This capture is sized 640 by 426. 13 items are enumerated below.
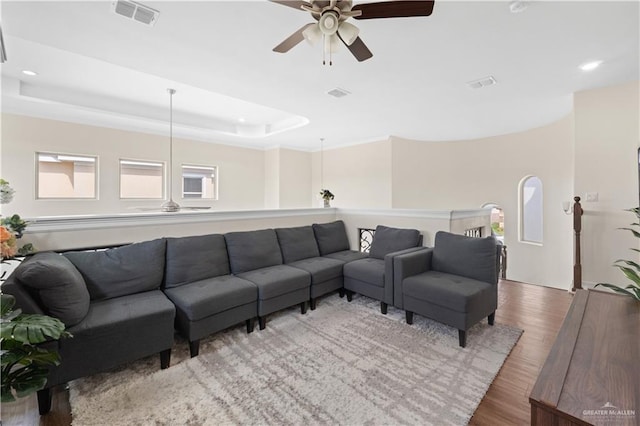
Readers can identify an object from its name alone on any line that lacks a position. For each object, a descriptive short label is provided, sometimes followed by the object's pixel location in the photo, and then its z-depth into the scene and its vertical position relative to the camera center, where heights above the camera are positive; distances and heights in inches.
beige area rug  66.6 -49.1
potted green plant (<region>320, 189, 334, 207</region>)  195.2 +10.7
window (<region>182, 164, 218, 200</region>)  234.7 +26.5
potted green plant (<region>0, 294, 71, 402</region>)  47.2 -26.1
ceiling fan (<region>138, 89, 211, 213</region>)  146.4 +36.0
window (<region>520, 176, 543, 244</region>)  239.9 +1.6
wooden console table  33.7 -23.9
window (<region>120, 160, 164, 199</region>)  204.7 +24.9
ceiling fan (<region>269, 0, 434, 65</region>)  64.7 +49.3
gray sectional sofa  70.2 -27.5
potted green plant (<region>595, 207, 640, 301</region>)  66.0 -18.4
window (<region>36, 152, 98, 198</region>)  176.7 +23.7
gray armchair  97.4 -27.6
